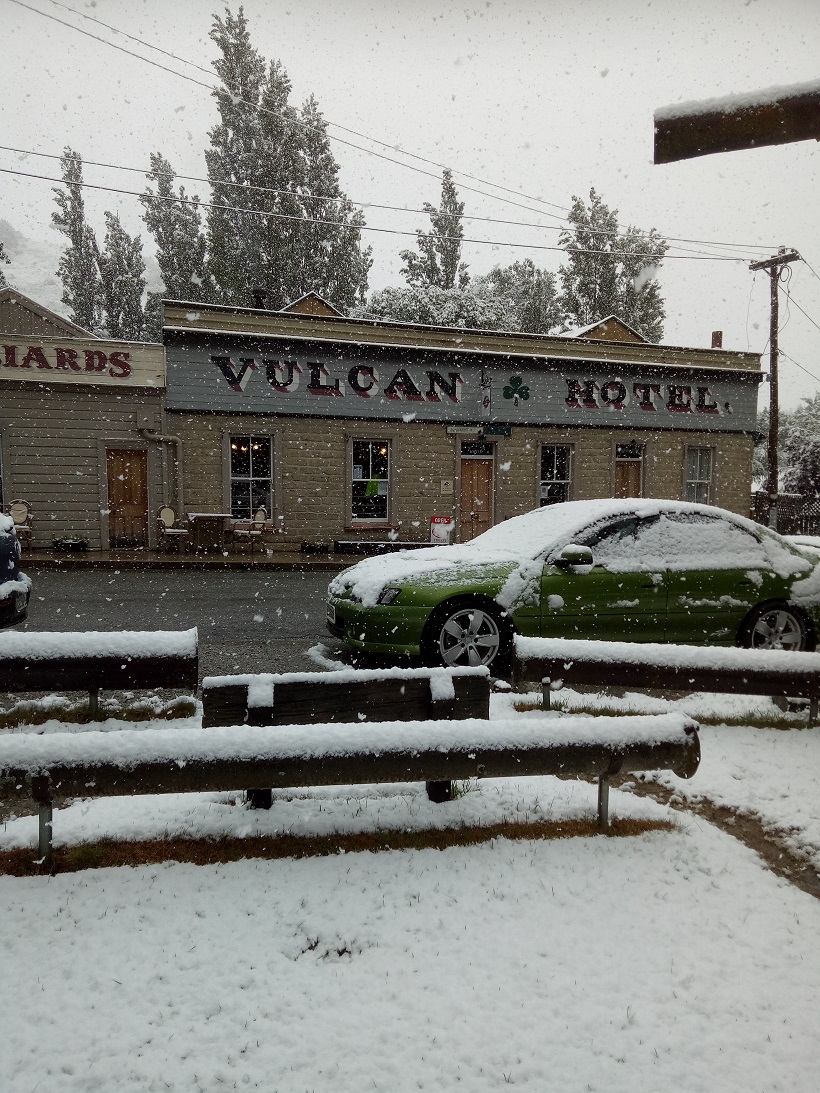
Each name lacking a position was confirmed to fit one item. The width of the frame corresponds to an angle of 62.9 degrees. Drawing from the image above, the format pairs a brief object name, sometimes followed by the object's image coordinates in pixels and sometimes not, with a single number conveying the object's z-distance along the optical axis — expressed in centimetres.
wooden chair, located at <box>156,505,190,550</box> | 1551
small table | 1566
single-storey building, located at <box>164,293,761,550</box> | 1622
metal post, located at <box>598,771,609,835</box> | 315
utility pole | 2199
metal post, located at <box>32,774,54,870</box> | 268
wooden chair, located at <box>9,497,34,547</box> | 1505
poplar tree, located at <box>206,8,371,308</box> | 3050
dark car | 588
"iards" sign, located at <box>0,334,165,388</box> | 1527
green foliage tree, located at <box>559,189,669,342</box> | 3925
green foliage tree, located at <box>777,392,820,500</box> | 2825
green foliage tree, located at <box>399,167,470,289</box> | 3816
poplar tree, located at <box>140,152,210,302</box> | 3603
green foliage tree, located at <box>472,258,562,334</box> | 4178
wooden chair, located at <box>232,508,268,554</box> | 1616
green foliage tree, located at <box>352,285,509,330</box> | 3450
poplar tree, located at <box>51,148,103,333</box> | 3984
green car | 536
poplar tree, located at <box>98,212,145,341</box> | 4088
